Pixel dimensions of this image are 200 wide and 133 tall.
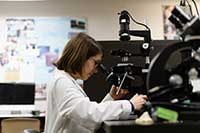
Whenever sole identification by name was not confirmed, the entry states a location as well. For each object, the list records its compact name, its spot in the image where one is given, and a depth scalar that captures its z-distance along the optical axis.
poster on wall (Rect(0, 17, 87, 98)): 5.41
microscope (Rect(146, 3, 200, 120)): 0.99
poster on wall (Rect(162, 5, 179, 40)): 5.63
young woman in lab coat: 1.26
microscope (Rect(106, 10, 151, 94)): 1.48
